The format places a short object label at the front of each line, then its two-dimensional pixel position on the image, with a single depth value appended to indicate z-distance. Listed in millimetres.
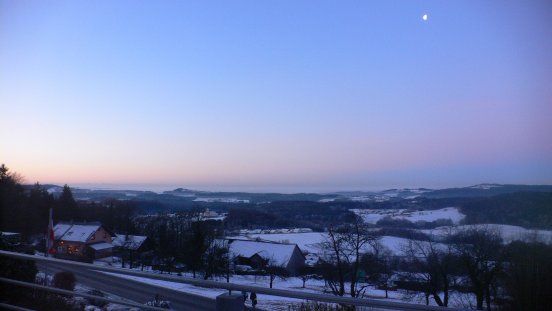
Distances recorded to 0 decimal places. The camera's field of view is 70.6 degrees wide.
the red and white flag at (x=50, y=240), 15953
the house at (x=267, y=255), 34688
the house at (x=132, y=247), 34138
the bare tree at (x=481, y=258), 16344
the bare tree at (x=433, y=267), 18797
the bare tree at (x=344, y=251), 22033
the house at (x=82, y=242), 33938
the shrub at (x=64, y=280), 5820
